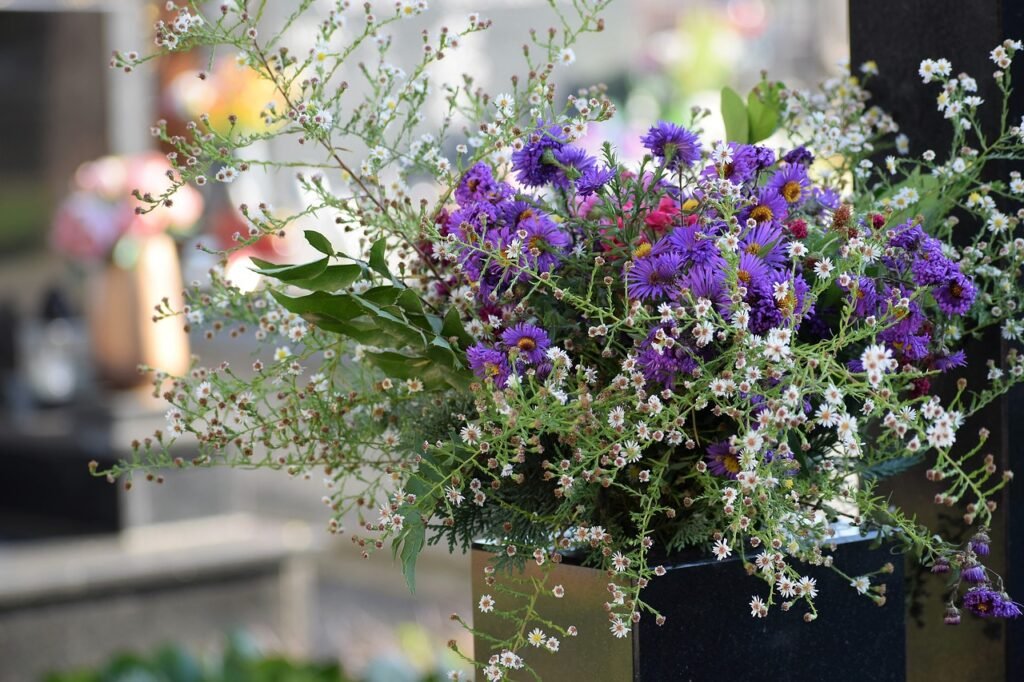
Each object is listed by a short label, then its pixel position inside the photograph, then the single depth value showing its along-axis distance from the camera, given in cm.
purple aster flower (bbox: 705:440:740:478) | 238
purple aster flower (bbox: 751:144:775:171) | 241
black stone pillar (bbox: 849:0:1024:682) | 259
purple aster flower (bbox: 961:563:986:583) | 242
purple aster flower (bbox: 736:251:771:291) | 236
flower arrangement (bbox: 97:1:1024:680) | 236
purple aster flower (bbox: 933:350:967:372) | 245
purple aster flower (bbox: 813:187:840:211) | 249
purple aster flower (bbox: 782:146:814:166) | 249
